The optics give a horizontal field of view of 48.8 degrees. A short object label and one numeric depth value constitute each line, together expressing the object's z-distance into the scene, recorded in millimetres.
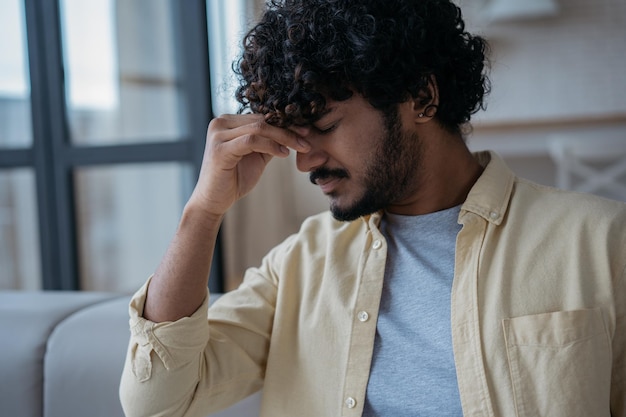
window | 2168
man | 993
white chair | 3824
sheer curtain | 3975
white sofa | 1286
